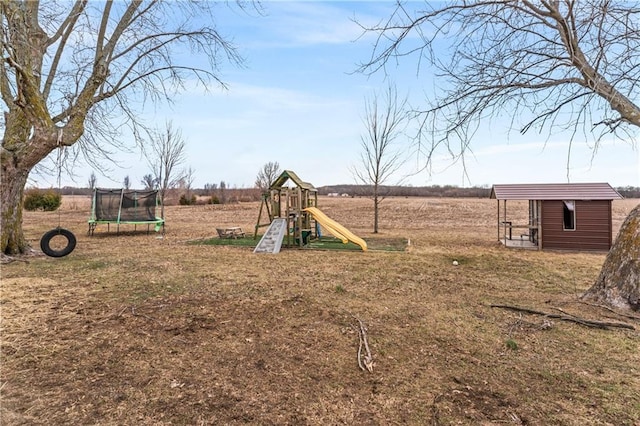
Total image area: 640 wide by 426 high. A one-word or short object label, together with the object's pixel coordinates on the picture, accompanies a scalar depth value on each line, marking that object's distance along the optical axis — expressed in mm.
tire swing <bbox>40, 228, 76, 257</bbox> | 7874
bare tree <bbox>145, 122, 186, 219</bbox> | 19453
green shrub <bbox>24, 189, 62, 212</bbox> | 24906
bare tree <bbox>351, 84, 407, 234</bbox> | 15089
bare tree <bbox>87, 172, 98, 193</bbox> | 21741
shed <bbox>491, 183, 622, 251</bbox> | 10273
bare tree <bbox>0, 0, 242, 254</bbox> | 6523
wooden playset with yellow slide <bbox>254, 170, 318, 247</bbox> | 10844
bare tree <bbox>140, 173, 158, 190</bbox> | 33966
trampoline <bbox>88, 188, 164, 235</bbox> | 13258
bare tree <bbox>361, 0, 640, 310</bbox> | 3474
